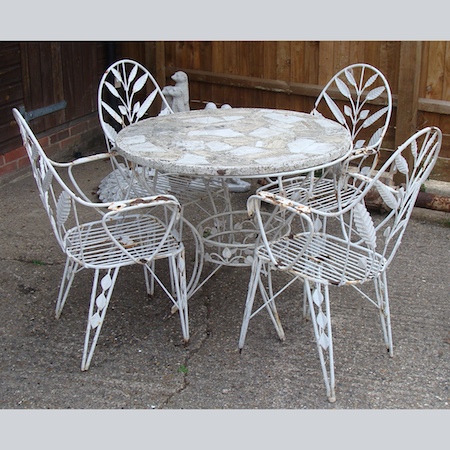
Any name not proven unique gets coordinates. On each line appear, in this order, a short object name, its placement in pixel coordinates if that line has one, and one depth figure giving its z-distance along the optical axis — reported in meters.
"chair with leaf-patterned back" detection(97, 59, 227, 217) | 3.83
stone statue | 5.23
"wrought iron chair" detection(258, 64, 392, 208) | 3.70
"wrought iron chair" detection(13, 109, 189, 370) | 3.09
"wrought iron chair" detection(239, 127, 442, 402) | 2.92
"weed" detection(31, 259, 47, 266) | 4.24
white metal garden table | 3.11
